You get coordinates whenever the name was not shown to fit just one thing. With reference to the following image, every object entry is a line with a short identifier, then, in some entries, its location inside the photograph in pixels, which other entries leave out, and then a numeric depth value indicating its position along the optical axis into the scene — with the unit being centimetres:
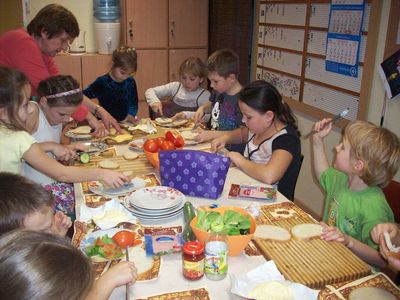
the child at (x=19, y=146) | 155
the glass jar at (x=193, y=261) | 110
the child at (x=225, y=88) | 256
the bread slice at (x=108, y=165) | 190
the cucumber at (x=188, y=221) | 126
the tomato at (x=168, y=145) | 199
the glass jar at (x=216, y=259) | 110
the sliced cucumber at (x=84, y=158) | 198
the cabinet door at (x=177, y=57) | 438
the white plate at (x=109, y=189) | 164
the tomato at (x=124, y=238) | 127
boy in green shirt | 140
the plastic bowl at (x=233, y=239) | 119
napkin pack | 158
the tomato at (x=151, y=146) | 194
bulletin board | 258
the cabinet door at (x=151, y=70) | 427
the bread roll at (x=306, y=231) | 133
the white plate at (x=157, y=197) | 147
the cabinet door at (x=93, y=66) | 409
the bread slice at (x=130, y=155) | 204
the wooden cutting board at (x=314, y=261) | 113
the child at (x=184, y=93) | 310
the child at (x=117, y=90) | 300
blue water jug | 409
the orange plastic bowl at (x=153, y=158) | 187
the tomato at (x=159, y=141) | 199
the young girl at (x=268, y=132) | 187
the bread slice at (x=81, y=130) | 247
